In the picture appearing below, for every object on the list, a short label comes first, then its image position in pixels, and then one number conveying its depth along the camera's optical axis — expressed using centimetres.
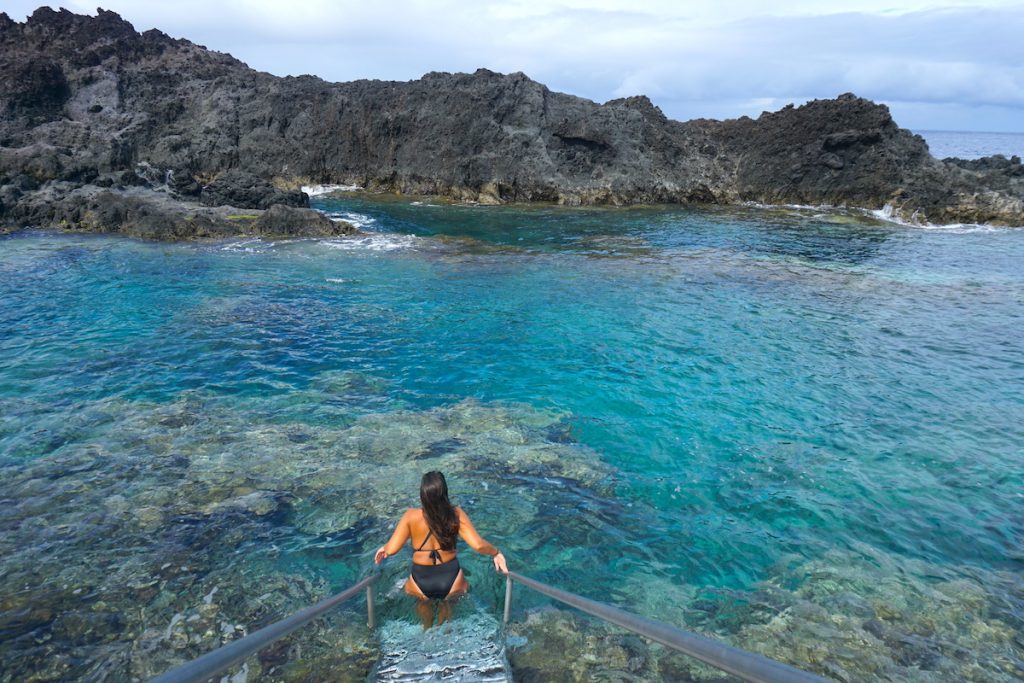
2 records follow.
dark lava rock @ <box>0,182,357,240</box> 3020
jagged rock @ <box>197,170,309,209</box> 3569
